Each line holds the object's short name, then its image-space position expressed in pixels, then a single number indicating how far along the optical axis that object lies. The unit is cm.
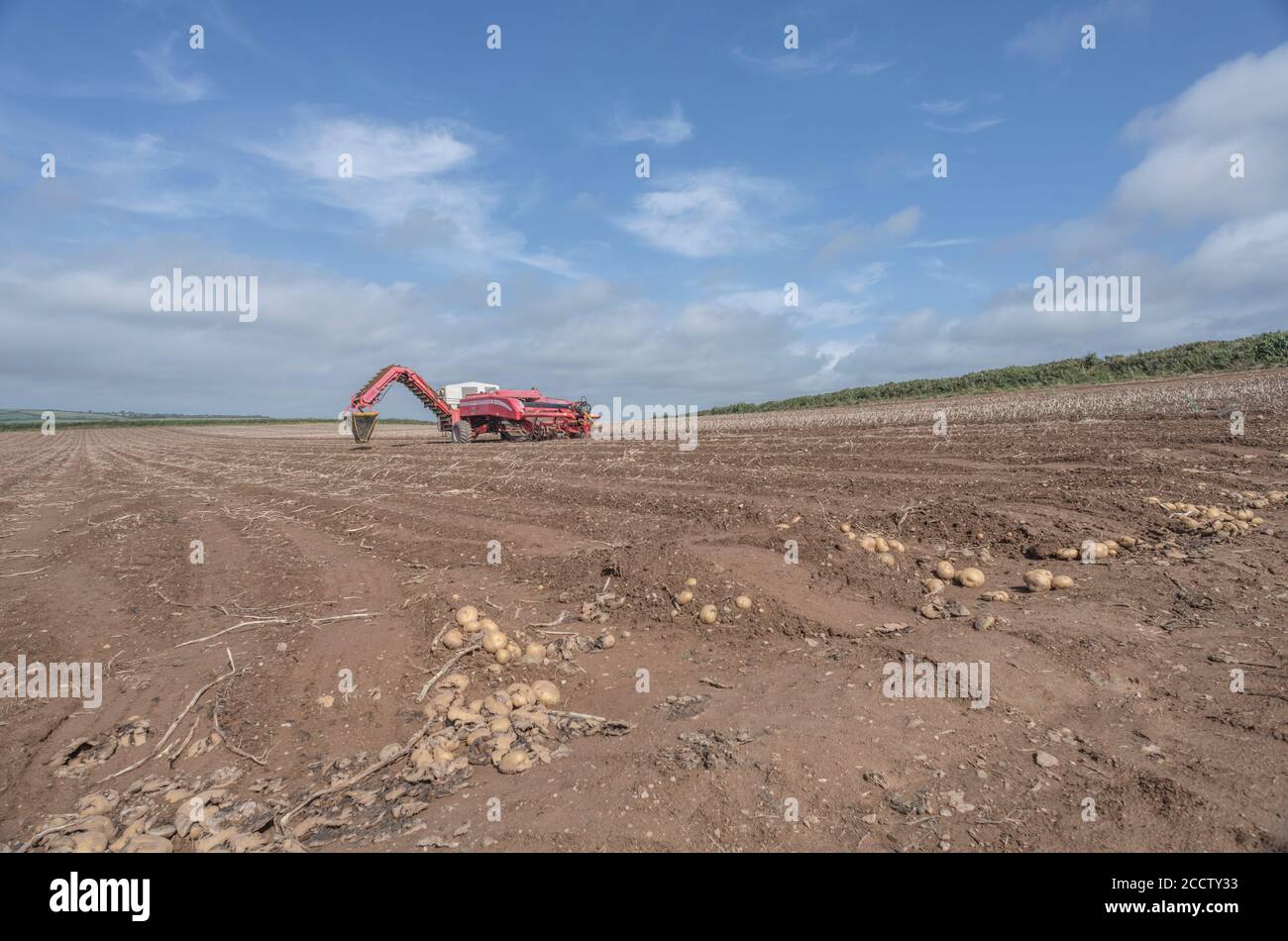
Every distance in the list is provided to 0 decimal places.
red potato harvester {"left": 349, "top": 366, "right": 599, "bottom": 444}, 2936
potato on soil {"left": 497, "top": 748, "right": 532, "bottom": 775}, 372
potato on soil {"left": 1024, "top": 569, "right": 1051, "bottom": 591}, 606
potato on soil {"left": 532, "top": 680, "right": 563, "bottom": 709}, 455
